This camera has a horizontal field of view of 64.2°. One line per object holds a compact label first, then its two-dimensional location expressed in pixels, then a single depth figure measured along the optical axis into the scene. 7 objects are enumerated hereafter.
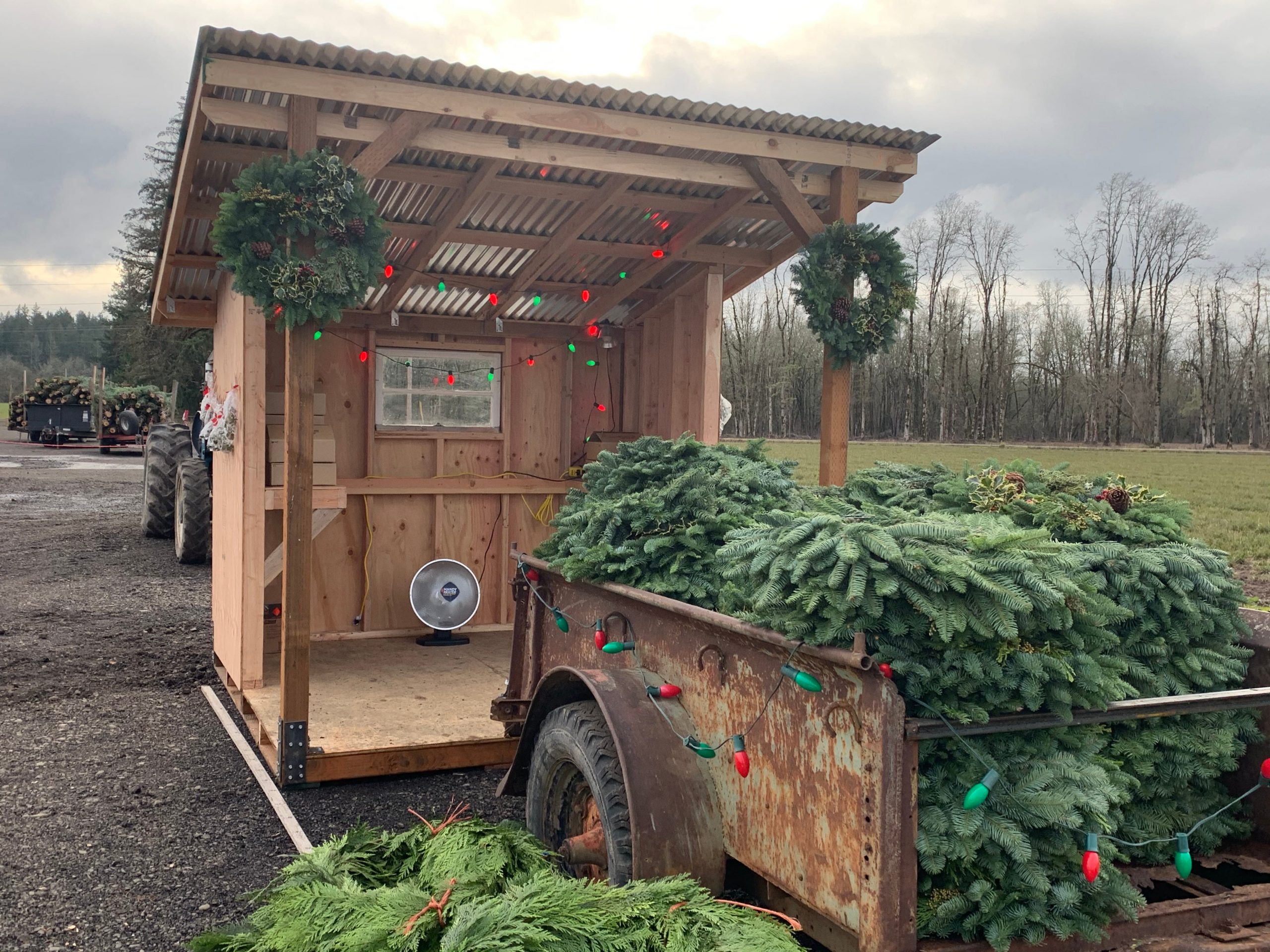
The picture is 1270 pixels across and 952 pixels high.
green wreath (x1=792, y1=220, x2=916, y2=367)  5.81
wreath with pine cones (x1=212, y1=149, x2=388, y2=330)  4.66
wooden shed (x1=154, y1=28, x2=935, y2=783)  4.99
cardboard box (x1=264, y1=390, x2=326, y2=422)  7.12
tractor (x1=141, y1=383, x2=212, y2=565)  12.34
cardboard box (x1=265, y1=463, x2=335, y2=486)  6.70
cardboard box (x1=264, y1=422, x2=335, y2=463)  6.73
